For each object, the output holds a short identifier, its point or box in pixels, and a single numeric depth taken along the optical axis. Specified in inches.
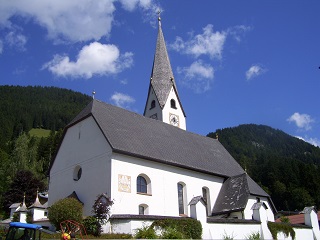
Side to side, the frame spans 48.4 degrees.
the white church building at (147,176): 923.4
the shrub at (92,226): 818.2
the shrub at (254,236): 900.9
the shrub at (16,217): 1312.3
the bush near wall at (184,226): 816.9
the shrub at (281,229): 1006.4
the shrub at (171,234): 749.3
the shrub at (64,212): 837.2
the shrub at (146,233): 733.3
